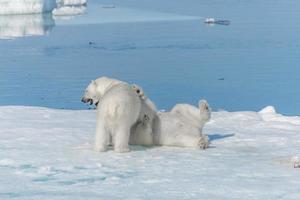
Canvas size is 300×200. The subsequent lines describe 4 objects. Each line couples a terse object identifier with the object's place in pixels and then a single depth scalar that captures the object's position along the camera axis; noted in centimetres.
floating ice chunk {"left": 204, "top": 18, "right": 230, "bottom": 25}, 5057
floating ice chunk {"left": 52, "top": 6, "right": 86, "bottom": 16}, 6531
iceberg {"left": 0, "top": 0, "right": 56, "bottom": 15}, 6228
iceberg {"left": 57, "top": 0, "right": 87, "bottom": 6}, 7494
